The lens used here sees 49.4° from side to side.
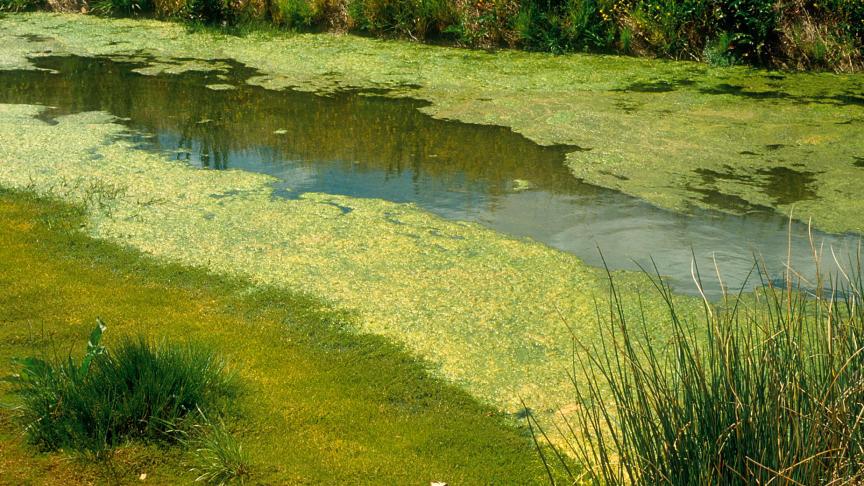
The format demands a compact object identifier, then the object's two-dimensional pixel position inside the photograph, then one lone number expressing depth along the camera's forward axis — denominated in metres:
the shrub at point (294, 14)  10.32
